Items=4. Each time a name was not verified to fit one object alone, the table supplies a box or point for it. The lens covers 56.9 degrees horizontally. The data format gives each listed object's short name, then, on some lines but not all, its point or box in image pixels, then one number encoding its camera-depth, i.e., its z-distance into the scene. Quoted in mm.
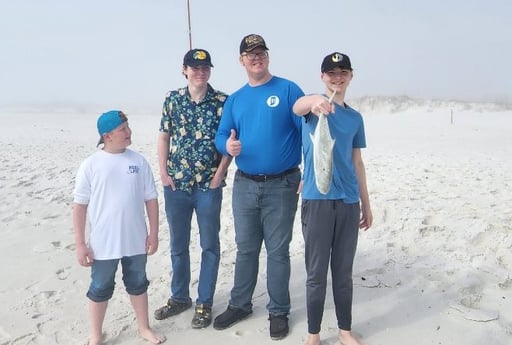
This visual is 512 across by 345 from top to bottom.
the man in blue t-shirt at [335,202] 3311
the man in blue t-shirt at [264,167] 3631
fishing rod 5332
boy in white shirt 3488
